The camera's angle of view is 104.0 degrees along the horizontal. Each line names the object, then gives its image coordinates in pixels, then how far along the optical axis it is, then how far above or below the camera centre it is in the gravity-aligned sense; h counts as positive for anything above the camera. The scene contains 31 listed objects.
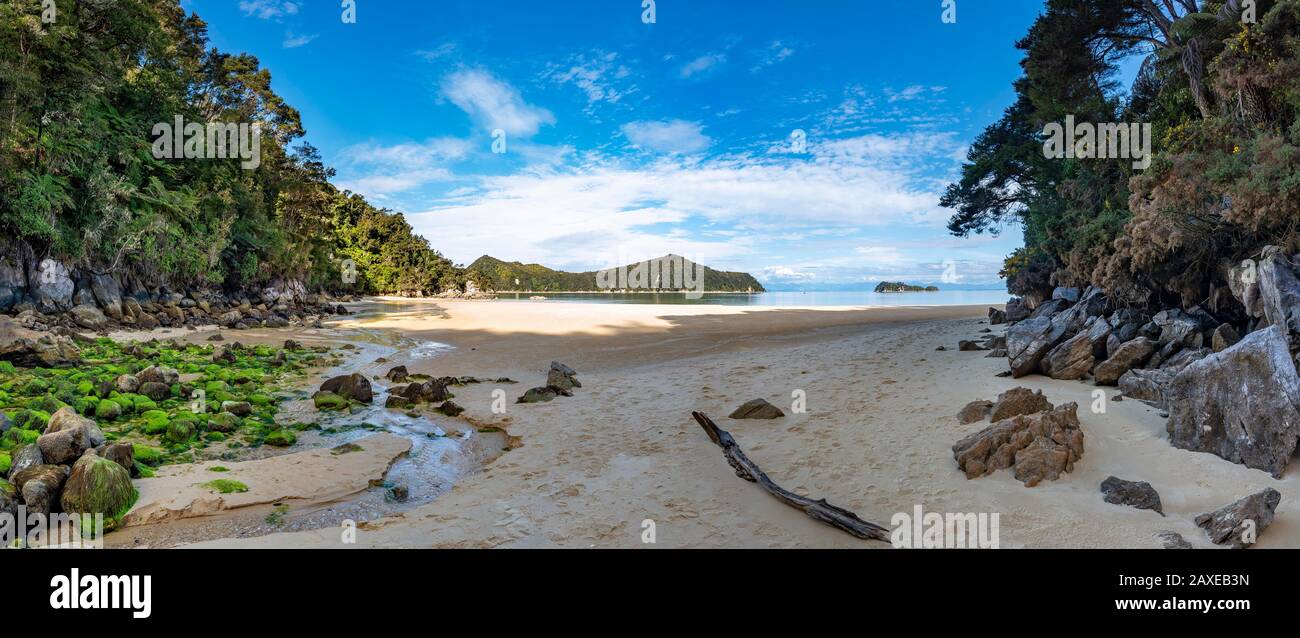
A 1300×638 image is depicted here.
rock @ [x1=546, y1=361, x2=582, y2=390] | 12.23 -1.73
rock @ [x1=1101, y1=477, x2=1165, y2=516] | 4.96 -1.87
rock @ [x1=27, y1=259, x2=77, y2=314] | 20.38 +0.91
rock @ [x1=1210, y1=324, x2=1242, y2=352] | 8.59 -0.54
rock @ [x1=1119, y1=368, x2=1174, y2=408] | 7.71 -1.23
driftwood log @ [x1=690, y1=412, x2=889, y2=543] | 4.67 -2.05
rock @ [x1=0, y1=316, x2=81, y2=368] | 11.12 -0.95
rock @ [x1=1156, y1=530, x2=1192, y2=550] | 4.24 -1.98
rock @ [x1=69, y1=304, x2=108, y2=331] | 19.48 -0.33
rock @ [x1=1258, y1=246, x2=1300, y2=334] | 6.92 +0.23
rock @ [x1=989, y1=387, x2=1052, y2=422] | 7.37 -1.43
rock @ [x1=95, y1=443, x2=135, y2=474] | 5.97 -1.72
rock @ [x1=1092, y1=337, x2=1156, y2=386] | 8.92 -0.98
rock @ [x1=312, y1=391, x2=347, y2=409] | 10.57 -1.94
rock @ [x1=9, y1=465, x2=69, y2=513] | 4.88 -1.74
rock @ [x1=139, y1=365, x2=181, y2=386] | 10.09 -1.35
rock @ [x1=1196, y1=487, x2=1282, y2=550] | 4.13 -1.78
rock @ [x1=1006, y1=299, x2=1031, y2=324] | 21.73 -0.18
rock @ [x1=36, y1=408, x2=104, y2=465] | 5.69 -1.54
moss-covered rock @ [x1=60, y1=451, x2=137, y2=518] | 5.05 -1.84
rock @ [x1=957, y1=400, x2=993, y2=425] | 7.75 -1.63
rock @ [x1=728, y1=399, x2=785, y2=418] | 9.25 -1.90
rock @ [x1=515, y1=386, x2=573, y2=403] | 11.23 -1.95
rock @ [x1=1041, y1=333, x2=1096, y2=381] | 9.67 -1.03
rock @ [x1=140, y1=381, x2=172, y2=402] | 9.63 -1.55
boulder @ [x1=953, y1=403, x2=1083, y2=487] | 5.70 -1.66
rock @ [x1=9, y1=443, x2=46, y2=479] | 5.29 -1.59
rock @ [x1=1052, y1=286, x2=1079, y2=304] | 17.73 +0.45
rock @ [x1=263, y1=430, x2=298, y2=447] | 8.11 -2.10
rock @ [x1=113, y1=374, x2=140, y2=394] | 9.66 -1.43
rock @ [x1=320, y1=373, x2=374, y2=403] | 11.23 -1.77
